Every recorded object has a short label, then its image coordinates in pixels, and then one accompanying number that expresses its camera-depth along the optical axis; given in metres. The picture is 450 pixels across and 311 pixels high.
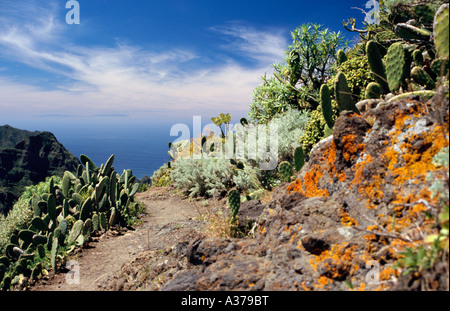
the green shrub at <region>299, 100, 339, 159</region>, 6.46
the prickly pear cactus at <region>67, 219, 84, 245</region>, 6.34
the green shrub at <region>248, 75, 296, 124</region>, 9.28
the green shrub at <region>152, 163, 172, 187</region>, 13.98
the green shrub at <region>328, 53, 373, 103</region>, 6.74
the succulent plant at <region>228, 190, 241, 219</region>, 5.11
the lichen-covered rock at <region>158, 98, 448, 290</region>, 2.30
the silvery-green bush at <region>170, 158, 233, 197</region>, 9.46
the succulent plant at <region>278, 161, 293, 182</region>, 5.75
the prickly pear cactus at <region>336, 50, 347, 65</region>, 7.79
